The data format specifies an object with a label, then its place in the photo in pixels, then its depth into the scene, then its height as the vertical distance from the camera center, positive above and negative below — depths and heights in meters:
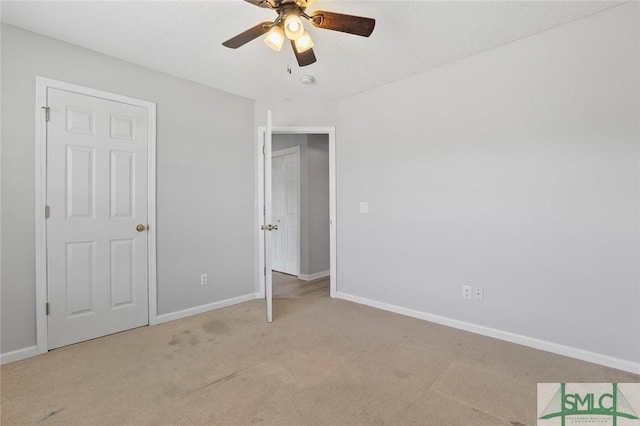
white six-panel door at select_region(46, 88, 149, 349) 2.36 -0.07
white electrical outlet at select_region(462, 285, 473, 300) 2.70 -0.73
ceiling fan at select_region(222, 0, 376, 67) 1.76 +1.12
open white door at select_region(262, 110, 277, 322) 2.90 -0.16
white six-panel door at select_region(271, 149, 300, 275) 4.98 +0.01
